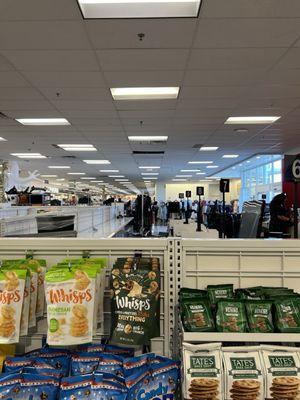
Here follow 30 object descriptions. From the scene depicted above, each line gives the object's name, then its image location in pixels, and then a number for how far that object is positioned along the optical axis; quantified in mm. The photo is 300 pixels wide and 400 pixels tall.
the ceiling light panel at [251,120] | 7443
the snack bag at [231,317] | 1175
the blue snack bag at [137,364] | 1201
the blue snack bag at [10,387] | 1133
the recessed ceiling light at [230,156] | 13562
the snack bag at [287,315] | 1165
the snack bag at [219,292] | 1336
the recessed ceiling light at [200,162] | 15281
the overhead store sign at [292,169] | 1704
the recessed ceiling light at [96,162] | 14281
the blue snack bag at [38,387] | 1153
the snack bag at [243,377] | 1048
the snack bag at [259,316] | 1173
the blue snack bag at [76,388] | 1125
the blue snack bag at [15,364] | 1236
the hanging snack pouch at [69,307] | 1201
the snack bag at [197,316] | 1179
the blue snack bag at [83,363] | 1247
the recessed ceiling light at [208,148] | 11297
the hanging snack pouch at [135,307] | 1243
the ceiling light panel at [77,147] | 10562
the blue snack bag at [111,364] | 1226
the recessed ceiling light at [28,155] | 12479
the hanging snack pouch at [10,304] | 1217
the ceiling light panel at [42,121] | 7383
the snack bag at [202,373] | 1050
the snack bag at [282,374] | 1047
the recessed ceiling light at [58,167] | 16069
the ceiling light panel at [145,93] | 5488
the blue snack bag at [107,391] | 1119
